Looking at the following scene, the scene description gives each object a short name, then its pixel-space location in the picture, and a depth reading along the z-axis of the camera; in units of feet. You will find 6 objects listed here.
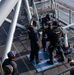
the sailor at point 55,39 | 22.04
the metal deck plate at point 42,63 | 23.37
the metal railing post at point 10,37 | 23.45
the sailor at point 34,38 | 22.11
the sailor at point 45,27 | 23.57
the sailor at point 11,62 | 15.93
